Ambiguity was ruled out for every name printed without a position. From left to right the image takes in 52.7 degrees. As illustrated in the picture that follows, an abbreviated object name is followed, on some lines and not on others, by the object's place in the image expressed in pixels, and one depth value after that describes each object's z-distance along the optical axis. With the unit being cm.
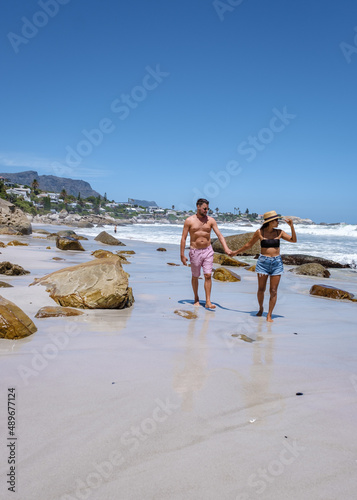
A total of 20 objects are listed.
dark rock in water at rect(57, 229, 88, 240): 2291
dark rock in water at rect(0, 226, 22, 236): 2139
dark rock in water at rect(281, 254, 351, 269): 1392
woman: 530
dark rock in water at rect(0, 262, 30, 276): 725
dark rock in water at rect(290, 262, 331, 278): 1066
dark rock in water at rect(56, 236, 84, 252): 1437
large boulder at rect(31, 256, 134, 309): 510
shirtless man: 596
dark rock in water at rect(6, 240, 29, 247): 1367
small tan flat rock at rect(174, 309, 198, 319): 504
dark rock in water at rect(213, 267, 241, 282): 895
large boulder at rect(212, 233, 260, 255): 1789
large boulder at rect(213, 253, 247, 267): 1257
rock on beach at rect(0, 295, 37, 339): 351
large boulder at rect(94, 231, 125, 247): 1992
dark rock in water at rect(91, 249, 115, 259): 1122
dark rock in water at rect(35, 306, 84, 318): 447
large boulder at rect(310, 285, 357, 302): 697
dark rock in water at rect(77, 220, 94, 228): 6645
